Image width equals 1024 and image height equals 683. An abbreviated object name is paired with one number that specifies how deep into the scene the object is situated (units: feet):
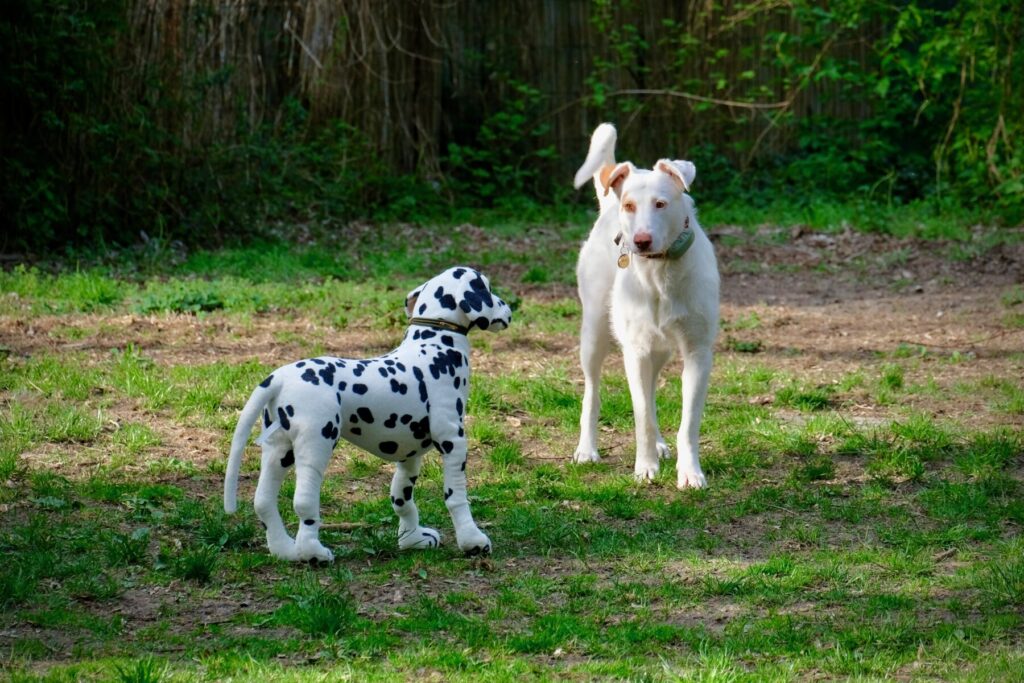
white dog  36.29
